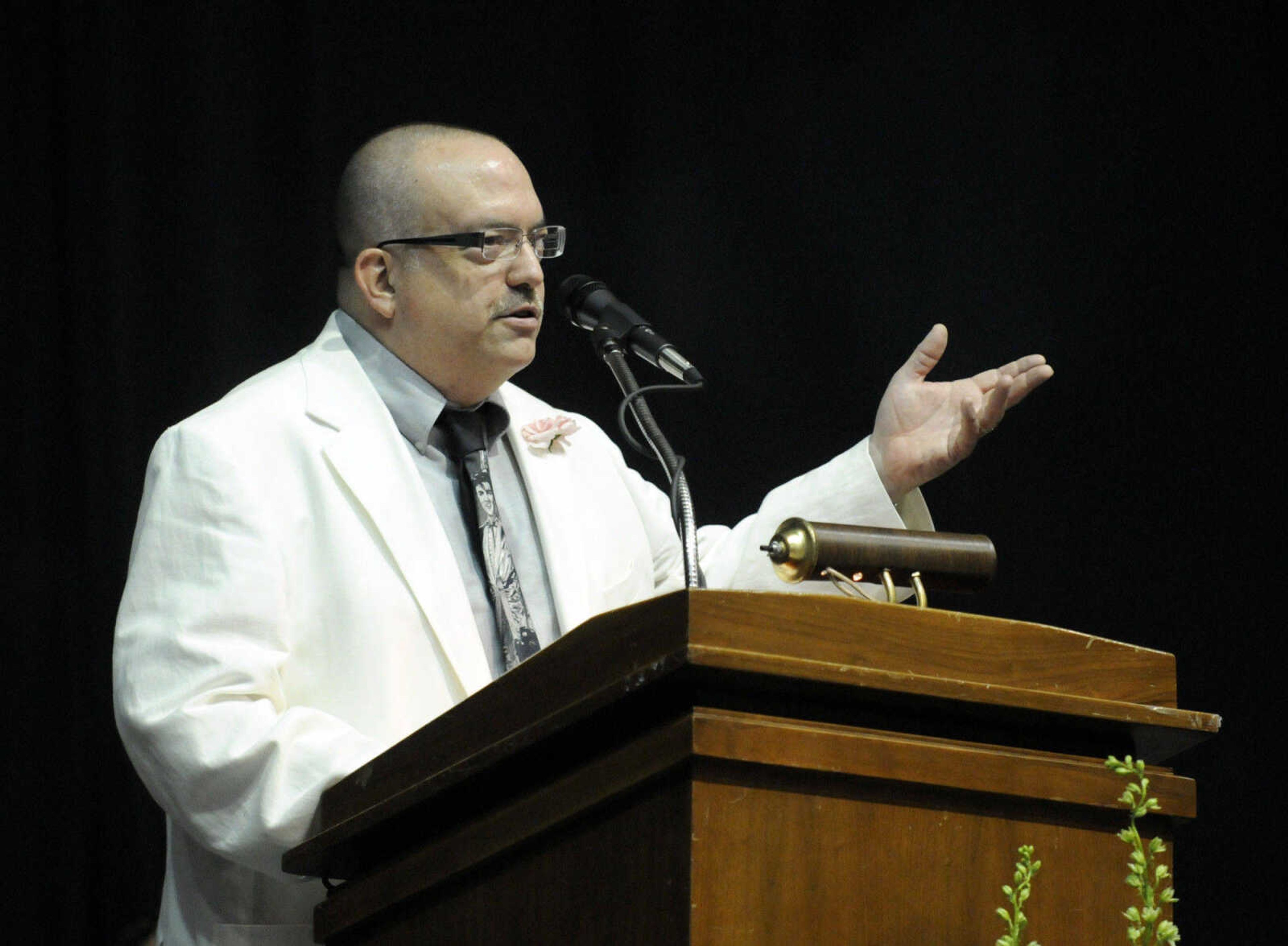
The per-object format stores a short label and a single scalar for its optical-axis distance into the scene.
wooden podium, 6.32
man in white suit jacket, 7.16
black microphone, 7.30
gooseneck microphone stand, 7.22
